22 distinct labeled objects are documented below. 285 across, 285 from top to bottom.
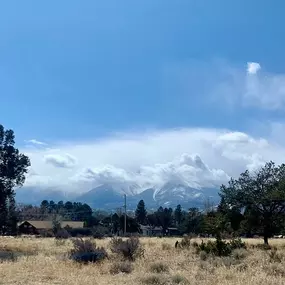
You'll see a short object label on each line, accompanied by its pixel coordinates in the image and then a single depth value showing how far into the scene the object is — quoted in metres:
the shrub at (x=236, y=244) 24.19
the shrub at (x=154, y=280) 12.76
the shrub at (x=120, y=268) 15.49
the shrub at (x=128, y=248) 20.50
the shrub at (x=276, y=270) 14.28
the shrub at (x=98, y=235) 56.28
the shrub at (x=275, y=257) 18.61
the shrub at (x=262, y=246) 28.26
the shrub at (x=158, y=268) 15.51
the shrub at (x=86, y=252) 18.84
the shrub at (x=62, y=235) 53.27
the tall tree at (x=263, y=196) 35.25
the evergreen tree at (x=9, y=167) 31.05
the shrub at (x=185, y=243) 29.07
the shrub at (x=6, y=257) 21.00
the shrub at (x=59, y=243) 36.73
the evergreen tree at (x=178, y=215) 107.50
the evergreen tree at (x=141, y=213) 109.50
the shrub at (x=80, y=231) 76.93
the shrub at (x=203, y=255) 20.25
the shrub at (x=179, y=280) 12.81
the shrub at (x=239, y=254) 20.20
